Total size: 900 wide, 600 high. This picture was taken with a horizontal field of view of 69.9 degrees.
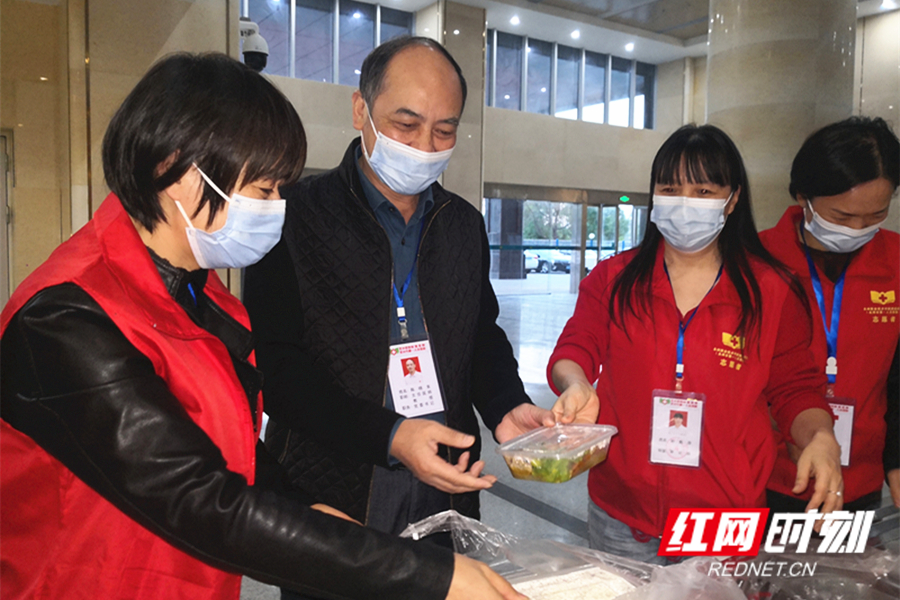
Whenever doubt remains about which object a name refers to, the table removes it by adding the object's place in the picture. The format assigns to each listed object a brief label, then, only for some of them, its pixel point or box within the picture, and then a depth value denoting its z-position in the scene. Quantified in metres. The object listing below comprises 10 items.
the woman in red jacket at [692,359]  1.56
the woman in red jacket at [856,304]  1.83
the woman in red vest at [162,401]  0.78
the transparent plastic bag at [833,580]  1.04
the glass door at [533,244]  12.09
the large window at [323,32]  9.54
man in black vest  1.38
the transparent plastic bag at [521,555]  1.03
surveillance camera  6.15
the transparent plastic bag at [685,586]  0.93
